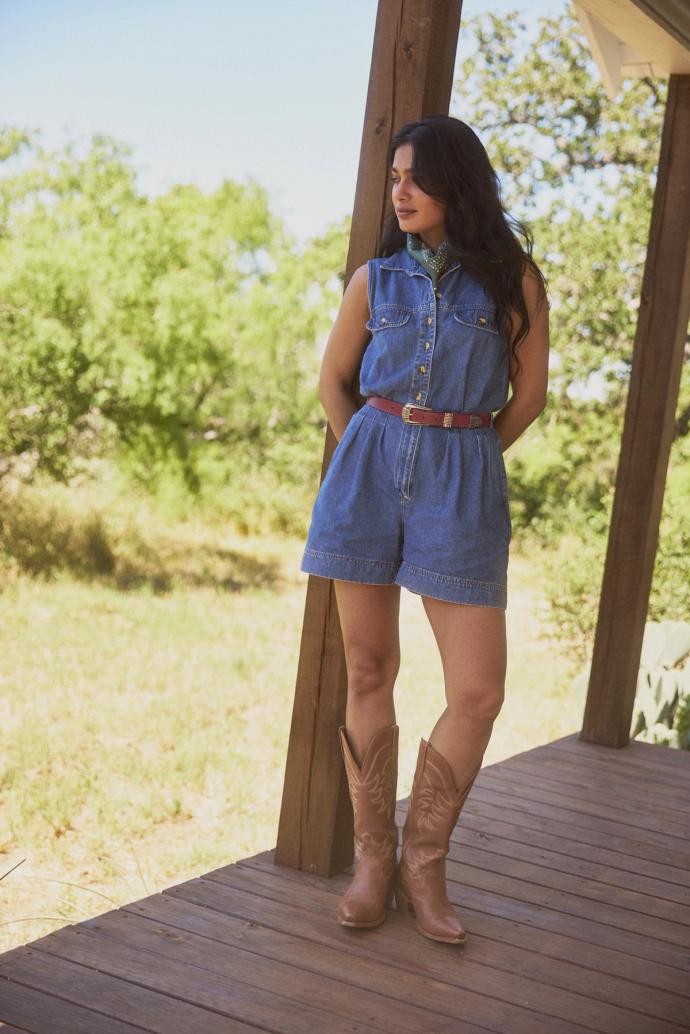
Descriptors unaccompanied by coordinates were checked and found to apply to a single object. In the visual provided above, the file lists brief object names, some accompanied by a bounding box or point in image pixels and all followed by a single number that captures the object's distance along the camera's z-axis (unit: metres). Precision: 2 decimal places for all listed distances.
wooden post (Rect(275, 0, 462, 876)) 2.47
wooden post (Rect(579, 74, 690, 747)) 3.84
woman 2.25
